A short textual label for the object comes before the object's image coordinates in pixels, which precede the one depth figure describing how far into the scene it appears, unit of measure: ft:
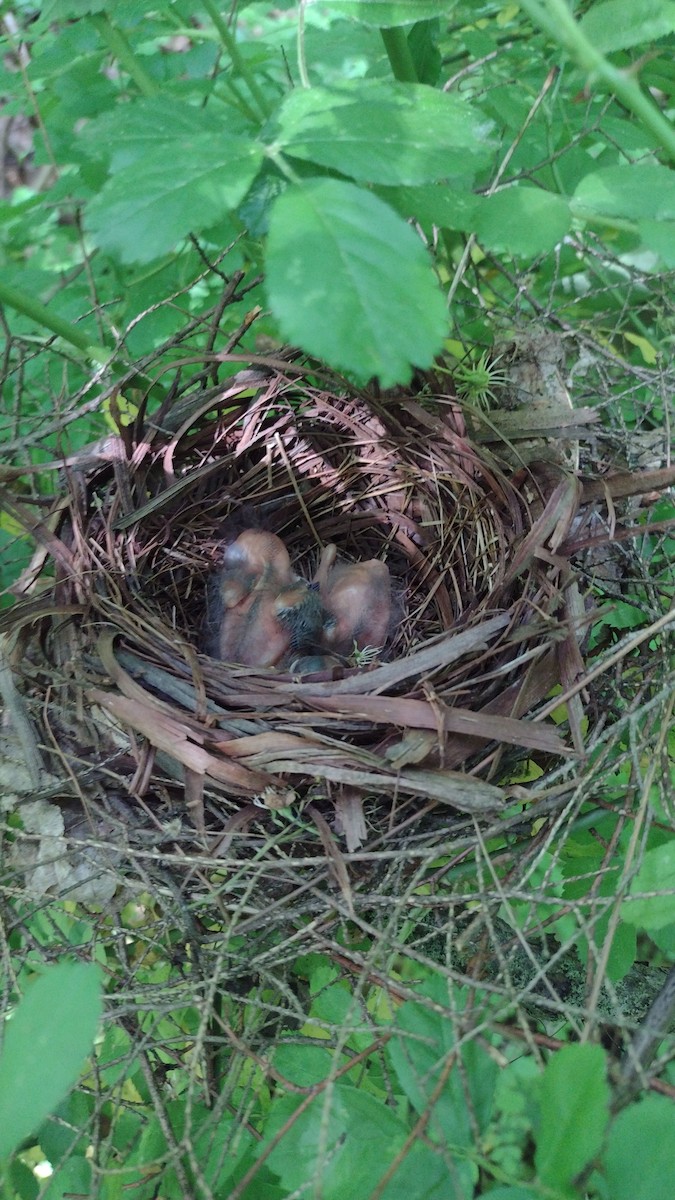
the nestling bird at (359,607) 2.04
